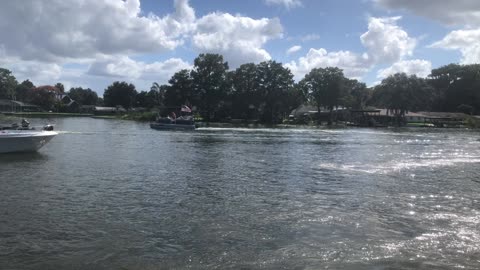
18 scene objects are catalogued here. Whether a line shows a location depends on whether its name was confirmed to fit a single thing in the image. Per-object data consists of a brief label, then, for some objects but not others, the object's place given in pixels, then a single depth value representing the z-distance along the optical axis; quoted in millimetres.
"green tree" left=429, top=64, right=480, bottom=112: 147125
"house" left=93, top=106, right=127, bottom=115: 175875
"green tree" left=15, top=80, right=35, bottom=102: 186500
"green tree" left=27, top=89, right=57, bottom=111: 175250
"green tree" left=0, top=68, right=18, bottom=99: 154000
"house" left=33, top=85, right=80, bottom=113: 178875
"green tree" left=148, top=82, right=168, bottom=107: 181100
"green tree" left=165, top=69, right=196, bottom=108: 127125
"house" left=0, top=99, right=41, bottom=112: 120456
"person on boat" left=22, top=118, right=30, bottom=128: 34888
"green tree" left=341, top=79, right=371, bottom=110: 147050
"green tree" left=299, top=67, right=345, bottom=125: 130000
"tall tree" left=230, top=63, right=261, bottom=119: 123688
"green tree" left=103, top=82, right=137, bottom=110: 187625
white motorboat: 29562
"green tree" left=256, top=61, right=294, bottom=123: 122375
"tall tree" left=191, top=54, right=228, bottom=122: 124375
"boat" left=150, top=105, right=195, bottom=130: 81562
